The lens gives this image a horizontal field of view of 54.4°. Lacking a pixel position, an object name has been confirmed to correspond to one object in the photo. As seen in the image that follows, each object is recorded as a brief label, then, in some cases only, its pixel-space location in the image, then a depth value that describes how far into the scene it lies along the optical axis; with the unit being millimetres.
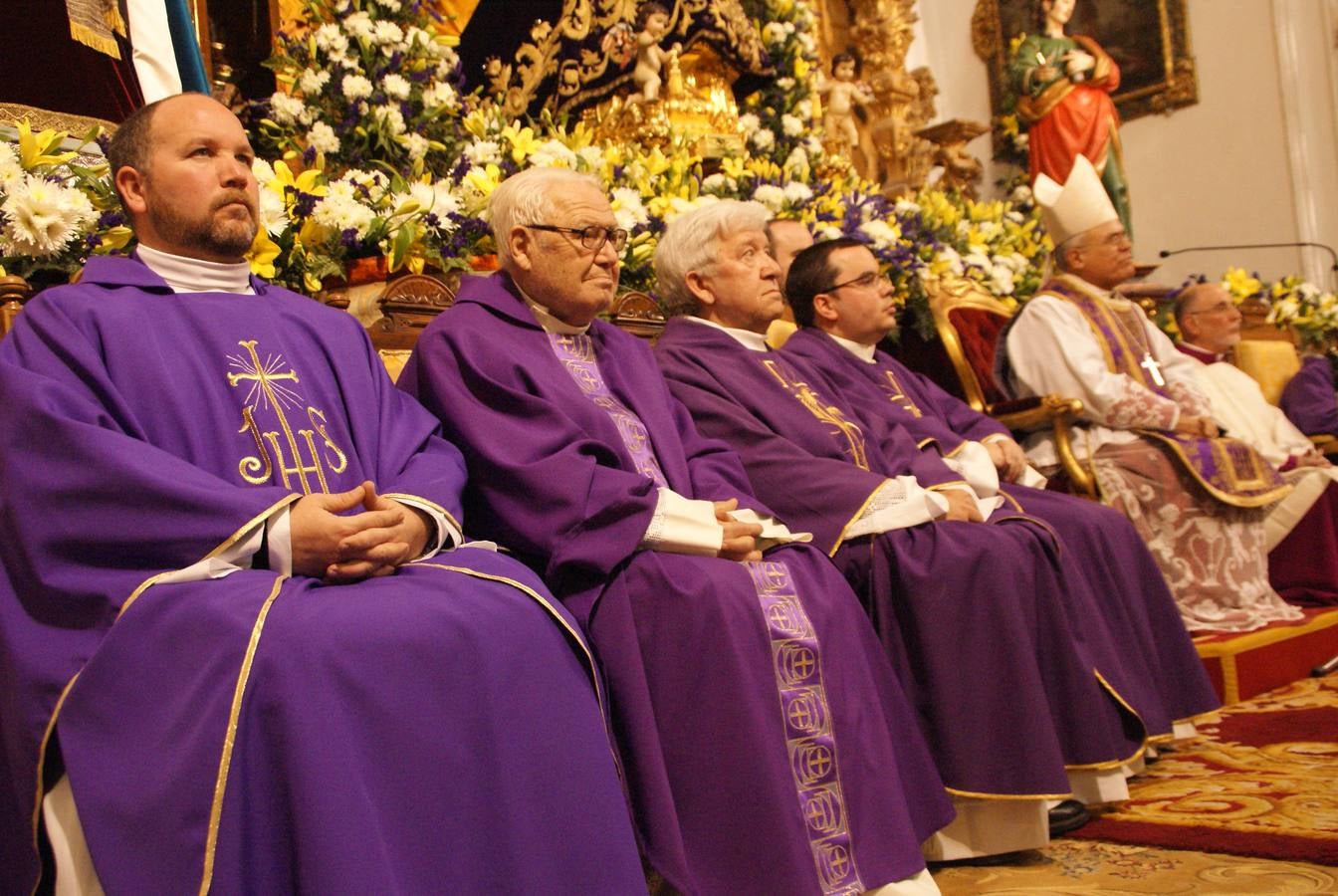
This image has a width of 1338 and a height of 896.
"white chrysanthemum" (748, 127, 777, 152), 6656
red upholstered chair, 5121
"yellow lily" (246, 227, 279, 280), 3594
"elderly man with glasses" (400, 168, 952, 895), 2639
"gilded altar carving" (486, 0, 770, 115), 7051
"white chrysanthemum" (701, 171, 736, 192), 5488
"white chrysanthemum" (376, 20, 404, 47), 4598
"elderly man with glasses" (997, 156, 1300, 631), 5125
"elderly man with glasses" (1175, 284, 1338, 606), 5797
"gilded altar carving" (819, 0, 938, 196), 9828
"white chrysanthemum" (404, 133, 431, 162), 4559
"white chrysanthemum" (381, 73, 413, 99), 4570
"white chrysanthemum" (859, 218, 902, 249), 5629
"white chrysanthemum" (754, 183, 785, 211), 5586
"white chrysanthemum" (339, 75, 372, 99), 4520
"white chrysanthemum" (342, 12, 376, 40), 4586
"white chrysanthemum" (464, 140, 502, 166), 4328
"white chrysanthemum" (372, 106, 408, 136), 4516
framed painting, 11438
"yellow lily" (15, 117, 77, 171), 3346
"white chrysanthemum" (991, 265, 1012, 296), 6493
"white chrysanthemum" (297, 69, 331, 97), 4547
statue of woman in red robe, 10805
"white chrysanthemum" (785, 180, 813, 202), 5695
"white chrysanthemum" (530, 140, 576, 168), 4449
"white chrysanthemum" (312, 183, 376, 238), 3766
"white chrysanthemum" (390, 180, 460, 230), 4031
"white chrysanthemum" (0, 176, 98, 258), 3191
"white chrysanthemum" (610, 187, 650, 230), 4531
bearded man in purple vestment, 1992
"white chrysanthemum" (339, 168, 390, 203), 4008
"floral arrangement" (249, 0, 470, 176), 4539
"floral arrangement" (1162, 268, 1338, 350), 8367
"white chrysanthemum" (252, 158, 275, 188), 3729
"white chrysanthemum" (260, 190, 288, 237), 3627
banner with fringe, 4828
